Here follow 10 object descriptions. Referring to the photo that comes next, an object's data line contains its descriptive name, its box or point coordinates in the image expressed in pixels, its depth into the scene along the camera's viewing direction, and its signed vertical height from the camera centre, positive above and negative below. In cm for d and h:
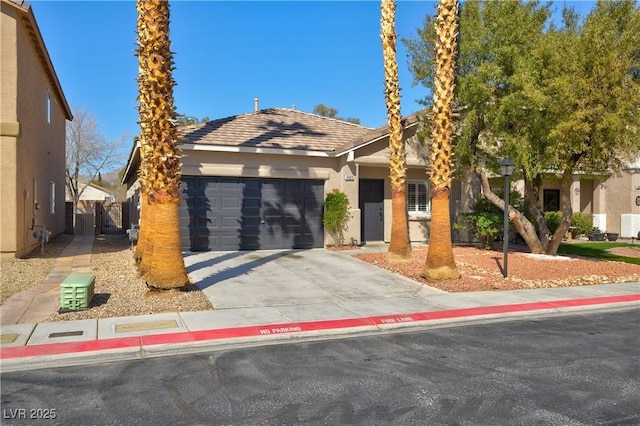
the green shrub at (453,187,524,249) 1680 -29
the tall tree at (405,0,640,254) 1213 +327
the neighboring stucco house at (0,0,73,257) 1297 +250
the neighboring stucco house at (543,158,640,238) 2523 +62
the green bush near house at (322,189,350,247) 1655 -2
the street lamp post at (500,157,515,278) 1218 +100
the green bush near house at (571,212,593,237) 2431 -67
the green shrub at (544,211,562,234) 2245 -43
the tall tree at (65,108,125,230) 4322 +558
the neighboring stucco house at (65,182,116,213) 5429 +217
